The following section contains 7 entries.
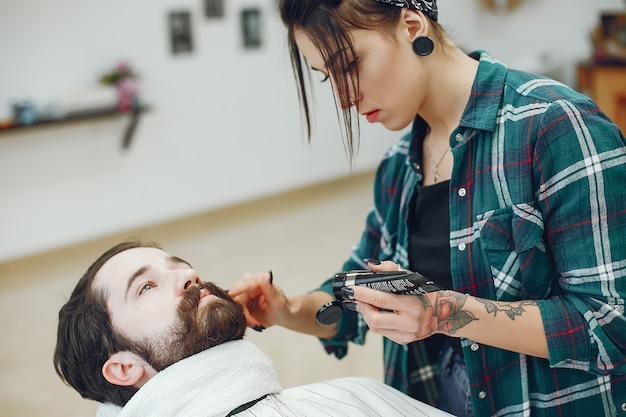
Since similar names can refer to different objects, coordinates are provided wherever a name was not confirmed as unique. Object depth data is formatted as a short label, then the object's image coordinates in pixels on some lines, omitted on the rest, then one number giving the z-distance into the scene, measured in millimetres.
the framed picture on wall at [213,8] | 5355
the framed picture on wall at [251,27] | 5582
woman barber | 1304
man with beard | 1400
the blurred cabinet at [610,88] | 5480
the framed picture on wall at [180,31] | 5215
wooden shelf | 4516
